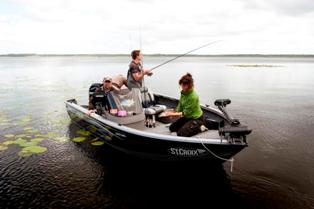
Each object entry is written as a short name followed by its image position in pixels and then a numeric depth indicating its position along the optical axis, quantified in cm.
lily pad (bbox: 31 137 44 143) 966
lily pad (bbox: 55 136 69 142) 984
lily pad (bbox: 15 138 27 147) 920
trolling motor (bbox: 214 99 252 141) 602
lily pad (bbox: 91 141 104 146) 942
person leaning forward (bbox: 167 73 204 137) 662
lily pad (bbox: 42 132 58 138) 1020
